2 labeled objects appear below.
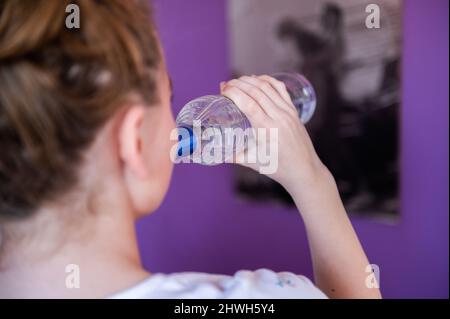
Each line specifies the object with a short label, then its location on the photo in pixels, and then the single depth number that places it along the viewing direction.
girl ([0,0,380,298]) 0.40
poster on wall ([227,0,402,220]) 1.12
